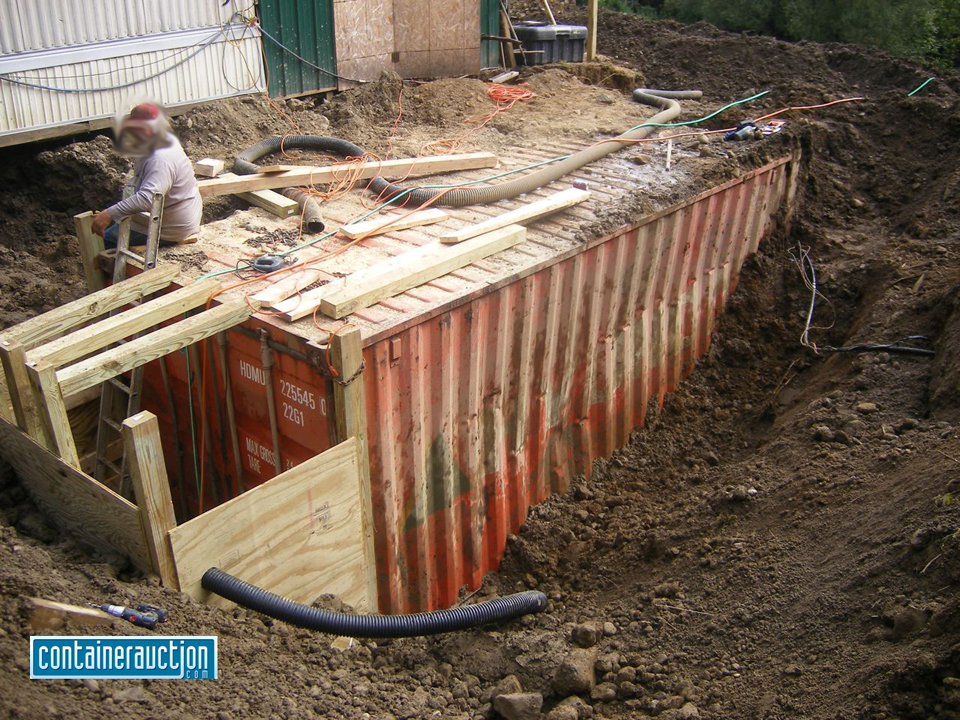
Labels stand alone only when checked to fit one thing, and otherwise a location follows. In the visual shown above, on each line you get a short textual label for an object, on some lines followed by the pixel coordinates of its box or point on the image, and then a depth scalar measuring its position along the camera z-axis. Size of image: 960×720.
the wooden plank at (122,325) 5.23
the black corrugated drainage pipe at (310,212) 7.28
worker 6.31
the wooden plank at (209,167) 8.16
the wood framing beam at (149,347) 5.08
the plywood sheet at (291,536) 5.02
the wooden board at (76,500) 4.95
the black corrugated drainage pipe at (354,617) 5.08
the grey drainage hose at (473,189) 7.93
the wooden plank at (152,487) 4.66
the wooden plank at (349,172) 7.79
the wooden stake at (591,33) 13.37
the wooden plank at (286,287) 5.95
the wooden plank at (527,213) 7.07
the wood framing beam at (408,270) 5.95
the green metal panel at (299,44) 11.27
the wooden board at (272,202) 7.55
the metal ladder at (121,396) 6.28
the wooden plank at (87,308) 5.54
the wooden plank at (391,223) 7.17
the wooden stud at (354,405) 5.40
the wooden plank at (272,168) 8.05
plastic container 13.78
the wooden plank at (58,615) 4.50
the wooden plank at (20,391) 5.07
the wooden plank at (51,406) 4.99
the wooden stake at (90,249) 6.79
